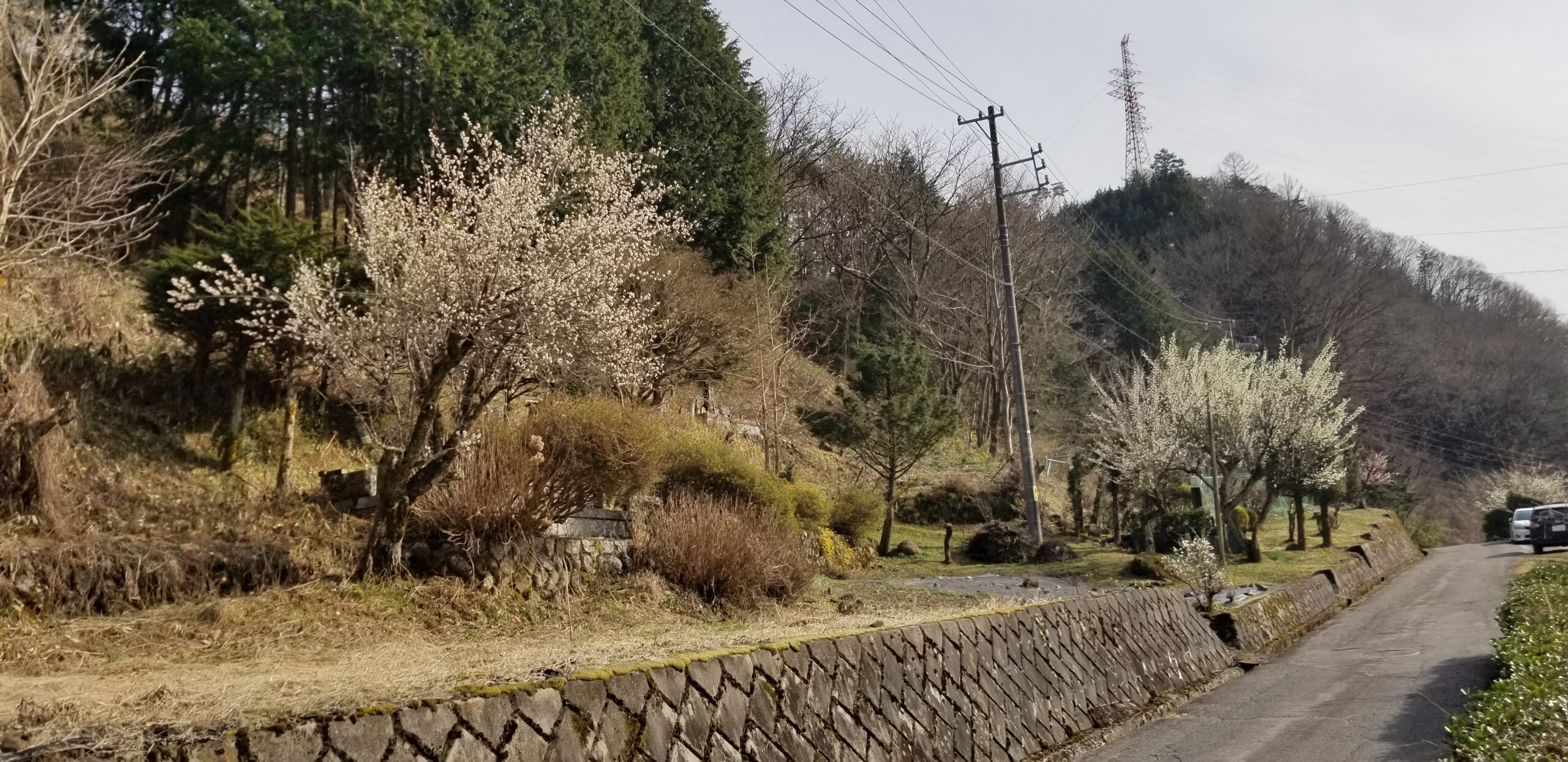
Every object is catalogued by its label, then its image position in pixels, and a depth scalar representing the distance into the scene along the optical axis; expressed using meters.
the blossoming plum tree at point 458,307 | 11.48
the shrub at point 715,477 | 17.47
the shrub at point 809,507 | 20.16
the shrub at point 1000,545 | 24.75
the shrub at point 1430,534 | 46.62
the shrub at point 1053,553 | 24.72
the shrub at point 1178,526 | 27.12
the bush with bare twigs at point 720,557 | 13.23
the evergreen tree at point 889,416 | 26.00
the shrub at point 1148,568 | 21.97
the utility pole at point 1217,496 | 22.72
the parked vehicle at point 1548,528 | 34.84
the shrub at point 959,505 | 31.58
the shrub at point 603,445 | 14.08
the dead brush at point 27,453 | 10.71
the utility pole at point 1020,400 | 24.91
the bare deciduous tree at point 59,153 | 13.65
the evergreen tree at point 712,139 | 29.94
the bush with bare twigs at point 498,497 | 11.62
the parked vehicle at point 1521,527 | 37.81
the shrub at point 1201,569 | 15.95
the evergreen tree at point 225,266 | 14.15
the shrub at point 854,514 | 23.31
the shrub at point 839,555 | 20.45
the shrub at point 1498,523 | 51.62
